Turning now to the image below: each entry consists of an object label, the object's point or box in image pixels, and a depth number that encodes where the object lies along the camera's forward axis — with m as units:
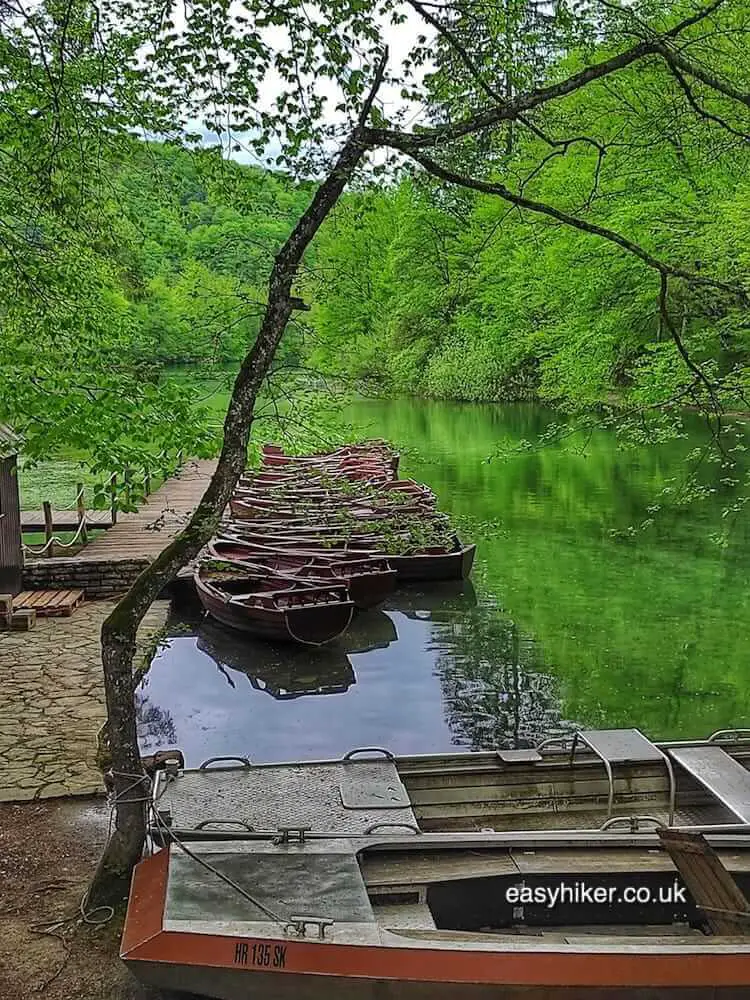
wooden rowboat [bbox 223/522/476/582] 16.30
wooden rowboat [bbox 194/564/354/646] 12.73
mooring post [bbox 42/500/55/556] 15.44
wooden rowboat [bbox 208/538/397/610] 14.41
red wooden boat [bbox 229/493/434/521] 16.58
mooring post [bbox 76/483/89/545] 15.91
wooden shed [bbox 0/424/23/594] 12.53
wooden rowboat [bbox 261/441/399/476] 25.98
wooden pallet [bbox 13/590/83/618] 12.73
